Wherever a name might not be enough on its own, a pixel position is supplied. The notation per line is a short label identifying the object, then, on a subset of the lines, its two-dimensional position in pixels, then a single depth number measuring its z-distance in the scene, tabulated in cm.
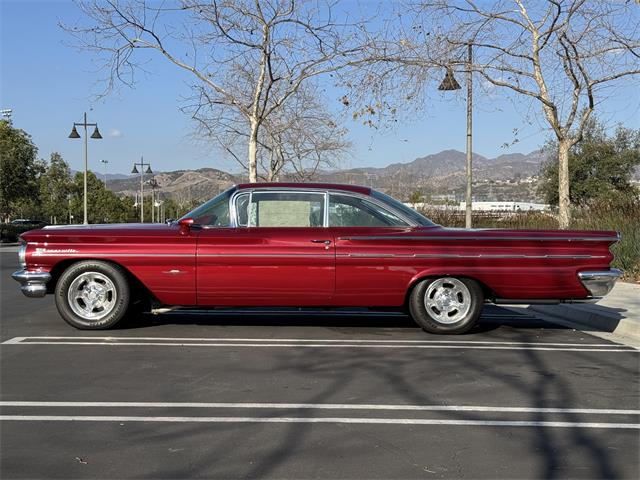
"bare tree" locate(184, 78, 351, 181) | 2434
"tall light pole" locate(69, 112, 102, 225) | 3322
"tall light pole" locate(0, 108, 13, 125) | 5952
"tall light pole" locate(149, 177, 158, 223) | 5494
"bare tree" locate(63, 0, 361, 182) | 1484
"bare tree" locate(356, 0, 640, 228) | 1463
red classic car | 759
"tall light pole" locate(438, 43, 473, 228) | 1534
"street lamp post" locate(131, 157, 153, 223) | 4972
